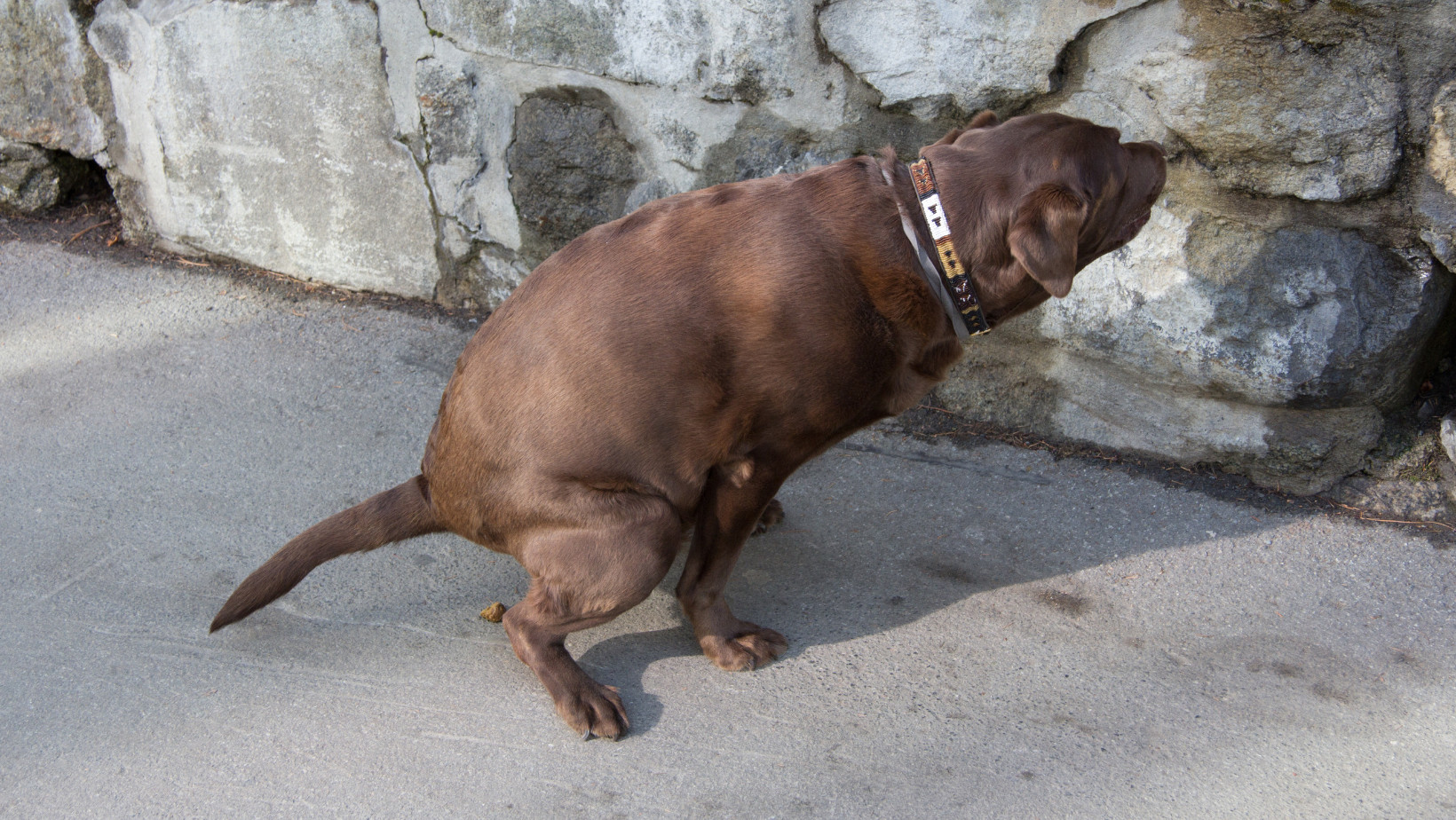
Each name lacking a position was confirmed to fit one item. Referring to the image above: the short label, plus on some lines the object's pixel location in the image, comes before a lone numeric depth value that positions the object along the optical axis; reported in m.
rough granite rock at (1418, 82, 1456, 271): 2.54
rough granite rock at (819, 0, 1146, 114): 2.82
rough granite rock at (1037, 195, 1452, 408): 2.77
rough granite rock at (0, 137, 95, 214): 4.20
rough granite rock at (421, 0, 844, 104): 3.10
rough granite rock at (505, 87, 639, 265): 3.43
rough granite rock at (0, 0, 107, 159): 3.90
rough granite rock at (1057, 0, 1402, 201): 2.56
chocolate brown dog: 2.25
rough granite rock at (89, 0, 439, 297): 3.63
